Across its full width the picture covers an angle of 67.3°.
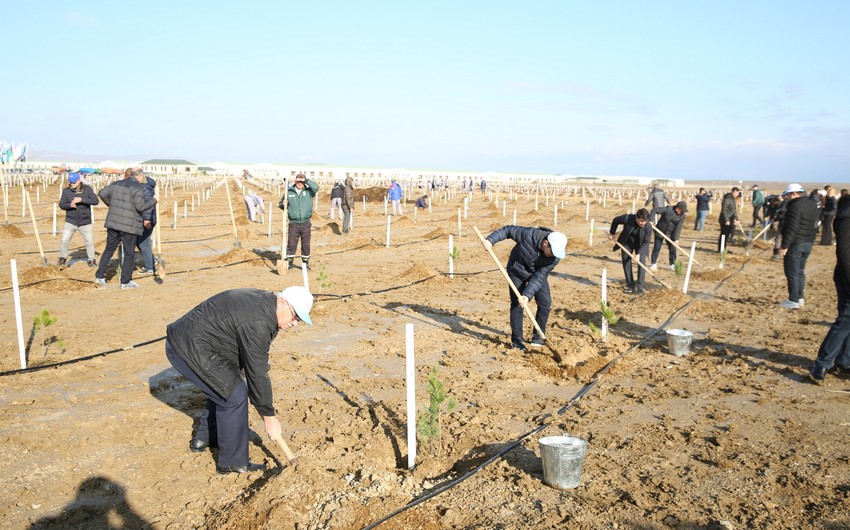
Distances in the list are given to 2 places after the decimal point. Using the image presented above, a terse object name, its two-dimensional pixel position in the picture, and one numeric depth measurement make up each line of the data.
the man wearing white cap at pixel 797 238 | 9.07
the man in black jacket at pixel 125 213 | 9.66
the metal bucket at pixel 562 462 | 4.06
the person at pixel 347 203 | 19.41
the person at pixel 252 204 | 22.23
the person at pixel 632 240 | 10.99
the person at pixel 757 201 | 22.12
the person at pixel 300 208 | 11.63
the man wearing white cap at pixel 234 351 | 4.11
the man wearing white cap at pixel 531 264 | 6.89
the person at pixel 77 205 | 10.74
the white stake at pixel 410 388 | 4.36
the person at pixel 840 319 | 6.25
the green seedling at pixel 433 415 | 4.61
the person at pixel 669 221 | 13.04
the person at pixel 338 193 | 20.36
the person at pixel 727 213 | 16.48
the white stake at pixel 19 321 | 6.11
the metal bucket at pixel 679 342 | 7.43
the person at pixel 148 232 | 10.50
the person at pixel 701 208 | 21.92
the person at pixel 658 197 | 14.89
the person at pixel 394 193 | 26.95
